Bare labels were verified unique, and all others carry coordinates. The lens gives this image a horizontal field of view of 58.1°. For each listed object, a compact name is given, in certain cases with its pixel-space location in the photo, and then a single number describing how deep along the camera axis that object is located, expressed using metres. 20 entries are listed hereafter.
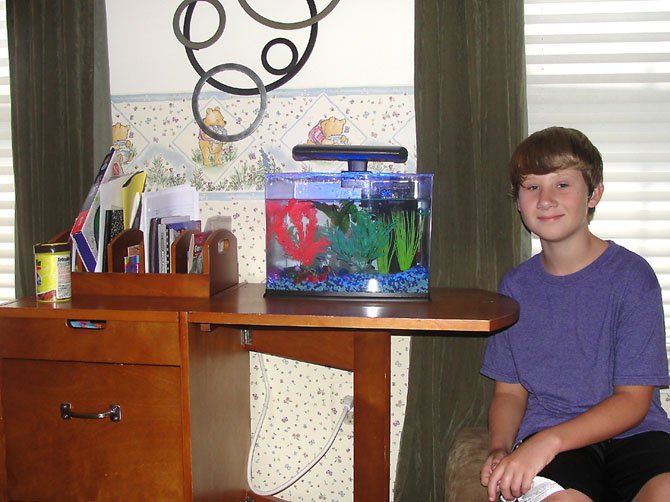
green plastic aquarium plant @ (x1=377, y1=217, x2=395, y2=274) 1.46
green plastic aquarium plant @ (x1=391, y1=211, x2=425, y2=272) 1.46
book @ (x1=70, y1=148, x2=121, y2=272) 1.62
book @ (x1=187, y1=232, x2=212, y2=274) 1.62
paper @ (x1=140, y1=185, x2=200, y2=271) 1.65
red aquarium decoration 1.48
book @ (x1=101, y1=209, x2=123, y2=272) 1.64
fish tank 1.46
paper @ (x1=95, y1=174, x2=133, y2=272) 1.64
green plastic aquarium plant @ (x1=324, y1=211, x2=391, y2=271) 1.46
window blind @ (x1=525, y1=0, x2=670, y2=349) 1.74
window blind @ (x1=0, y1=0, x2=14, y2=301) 2.05
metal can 1.52
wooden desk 1.35
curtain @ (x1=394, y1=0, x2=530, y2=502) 1.64
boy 1.21
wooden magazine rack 1.57
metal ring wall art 1.80
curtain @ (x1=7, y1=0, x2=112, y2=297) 1.85
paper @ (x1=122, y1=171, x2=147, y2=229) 1.70
